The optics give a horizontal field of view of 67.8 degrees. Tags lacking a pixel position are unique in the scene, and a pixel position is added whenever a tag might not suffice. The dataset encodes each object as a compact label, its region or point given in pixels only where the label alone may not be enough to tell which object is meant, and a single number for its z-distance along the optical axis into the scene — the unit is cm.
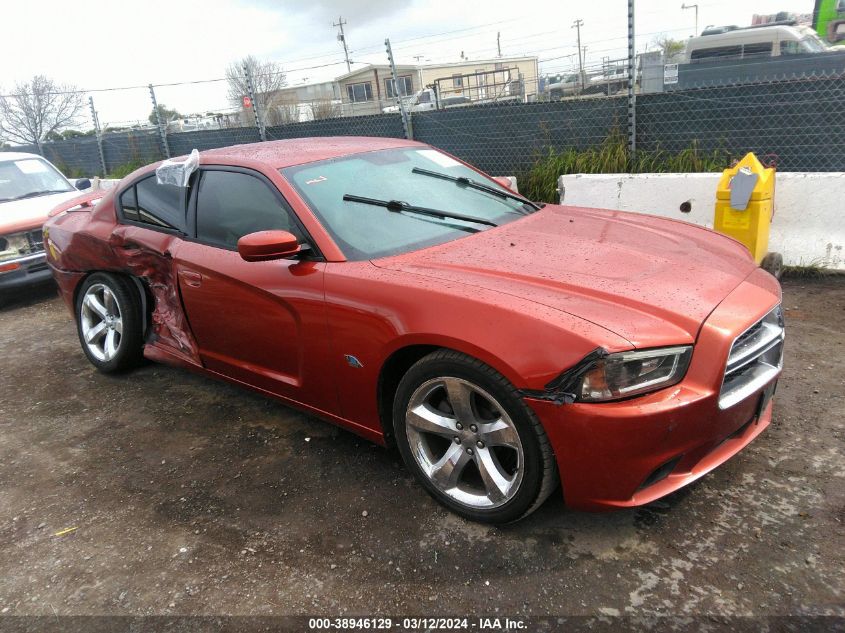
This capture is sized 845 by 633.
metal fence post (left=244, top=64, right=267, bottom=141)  953
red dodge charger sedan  219
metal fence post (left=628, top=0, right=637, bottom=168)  626
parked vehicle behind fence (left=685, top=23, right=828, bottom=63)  1270
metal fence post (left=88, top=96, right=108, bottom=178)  1290
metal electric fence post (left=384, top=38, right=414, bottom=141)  827
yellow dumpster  496
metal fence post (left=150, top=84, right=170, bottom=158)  1196
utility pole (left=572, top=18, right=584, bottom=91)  1138
